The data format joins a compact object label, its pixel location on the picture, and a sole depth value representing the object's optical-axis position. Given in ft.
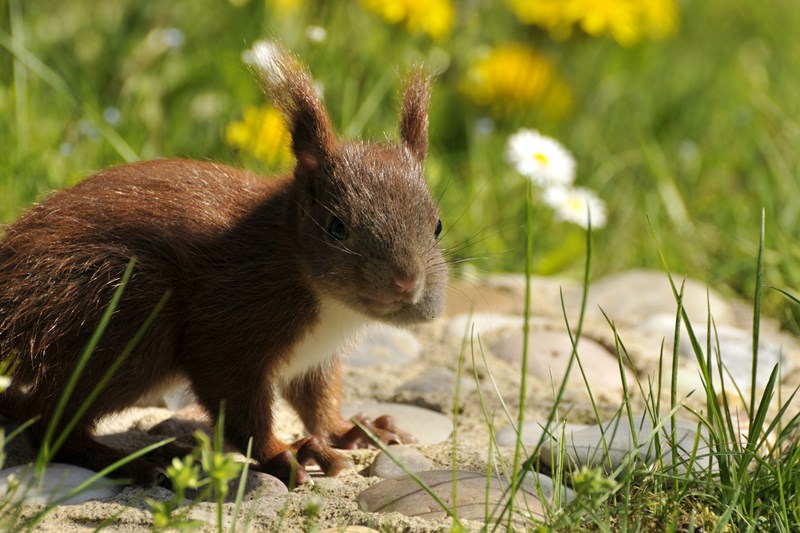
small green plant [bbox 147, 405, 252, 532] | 13.83
